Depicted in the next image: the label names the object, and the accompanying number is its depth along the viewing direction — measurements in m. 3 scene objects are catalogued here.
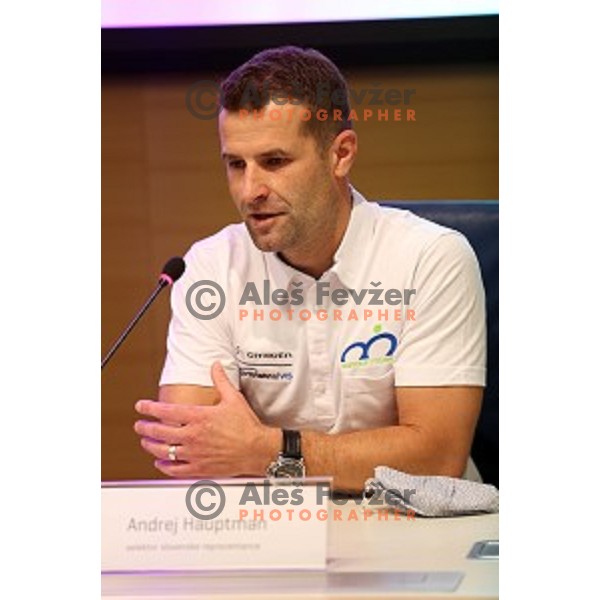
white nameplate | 3.27
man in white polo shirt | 3.40
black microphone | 3.46
